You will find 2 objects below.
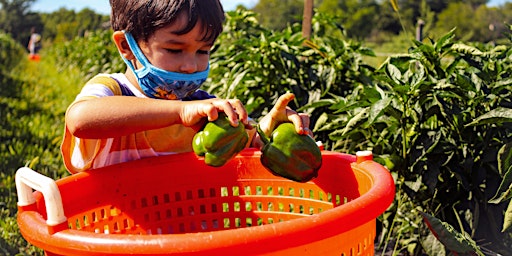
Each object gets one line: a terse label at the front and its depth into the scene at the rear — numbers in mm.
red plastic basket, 1062
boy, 1471
